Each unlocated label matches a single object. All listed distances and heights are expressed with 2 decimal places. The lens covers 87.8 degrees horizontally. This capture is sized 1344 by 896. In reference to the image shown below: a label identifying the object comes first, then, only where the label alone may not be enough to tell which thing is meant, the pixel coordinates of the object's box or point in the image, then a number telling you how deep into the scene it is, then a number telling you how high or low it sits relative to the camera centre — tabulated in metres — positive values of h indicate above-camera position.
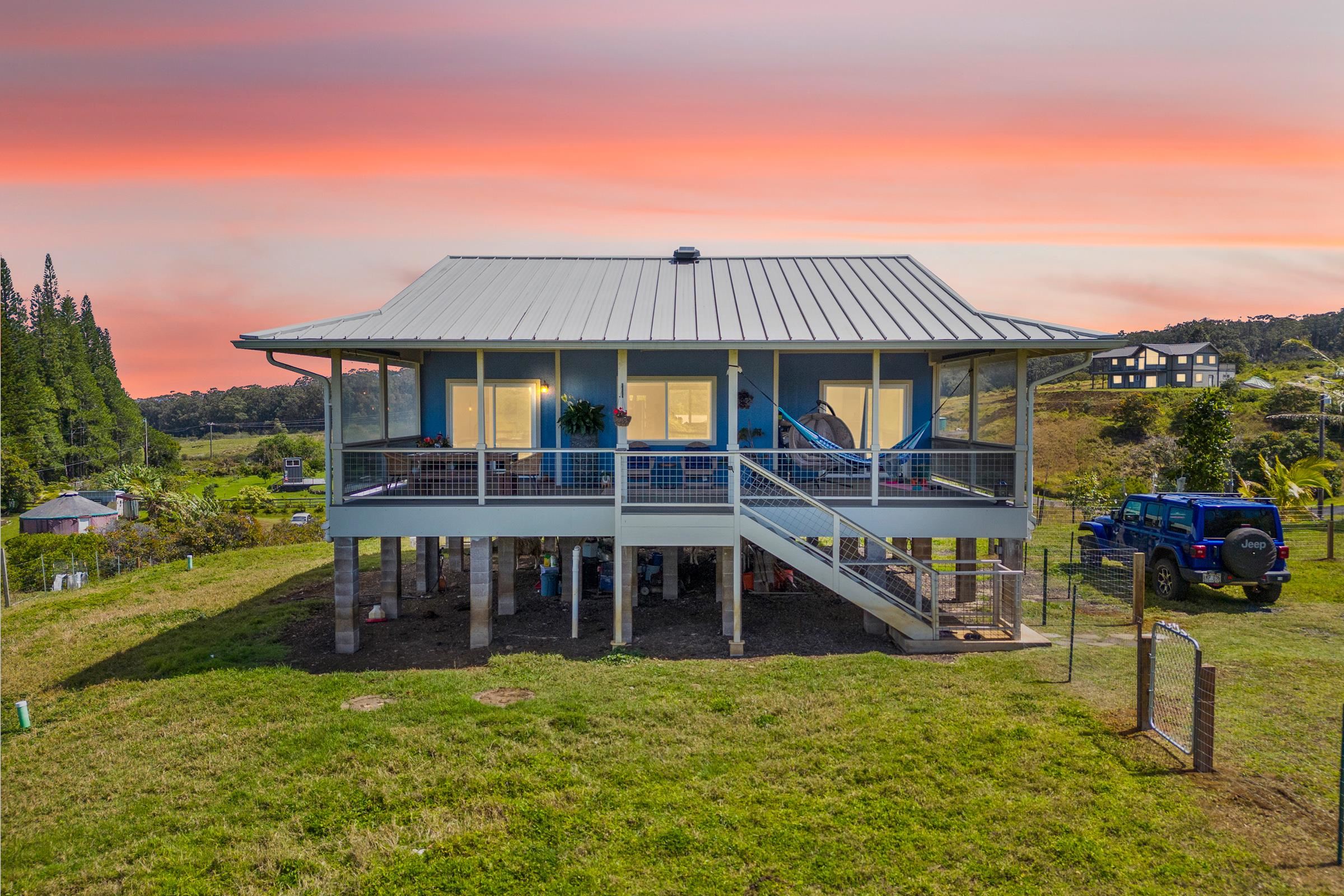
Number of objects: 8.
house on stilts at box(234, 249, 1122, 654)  10.04 -0.15
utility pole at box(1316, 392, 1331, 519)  22.42 -1.51
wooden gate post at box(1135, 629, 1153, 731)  6.99 -2.72
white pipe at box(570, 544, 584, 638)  10.20 -2.53
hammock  10.64 -0.48
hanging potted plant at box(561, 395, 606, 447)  12.30 -0.07
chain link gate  6.65 -3.01
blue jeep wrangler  11.56 -2.26
